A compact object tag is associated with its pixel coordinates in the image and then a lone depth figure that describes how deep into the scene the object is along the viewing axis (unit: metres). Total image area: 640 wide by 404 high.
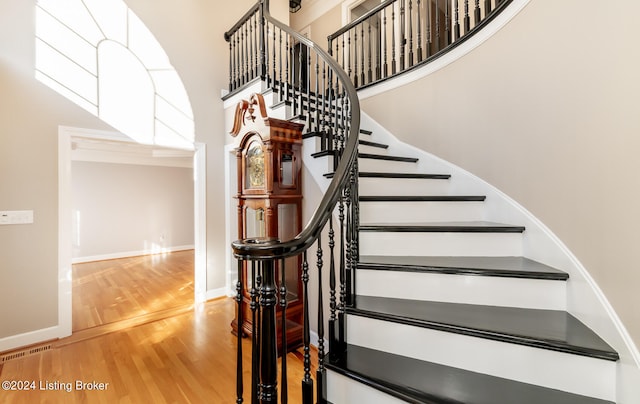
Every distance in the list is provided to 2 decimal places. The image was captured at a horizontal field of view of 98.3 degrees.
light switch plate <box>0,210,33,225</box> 2.37
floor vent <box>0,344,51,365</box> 2.28
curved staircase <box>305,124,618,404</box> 0.98
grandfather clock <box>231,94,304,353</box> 2.34
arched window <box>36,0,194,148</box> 2.58
